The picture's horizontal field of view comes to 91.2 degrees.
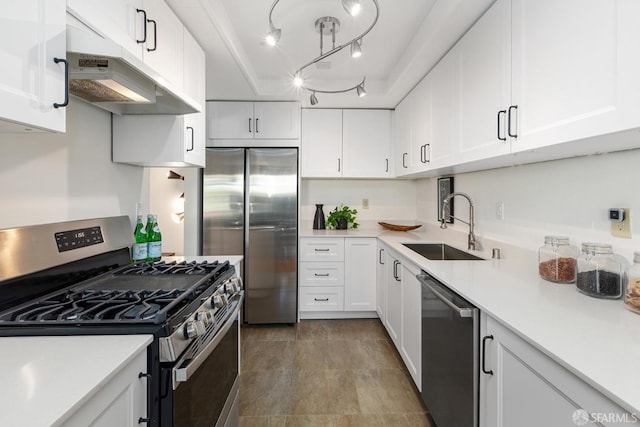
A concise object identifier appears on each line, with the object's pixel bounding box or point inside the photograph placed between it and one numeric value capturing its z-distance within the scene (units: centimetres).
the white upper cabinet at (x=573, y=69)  90
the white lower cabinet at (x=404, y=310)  193
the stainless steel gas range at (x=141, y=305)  91
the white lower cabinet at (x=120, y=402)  67
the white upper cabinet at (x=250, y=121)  318
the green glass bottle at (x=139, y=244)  178
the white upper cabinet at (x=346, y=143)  336
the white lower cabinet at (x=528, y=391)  72
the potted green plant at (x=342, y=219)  358
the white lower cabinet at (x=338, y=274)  321
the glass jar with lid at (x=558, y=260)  142
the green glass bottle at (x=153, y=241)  184
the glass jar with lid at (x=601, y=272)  120
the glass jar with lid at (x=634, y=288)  107
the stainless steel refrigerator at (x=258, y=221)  312
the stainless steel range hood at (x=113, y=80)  96
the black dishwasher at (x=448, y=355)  126
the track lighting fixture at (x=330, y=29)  144
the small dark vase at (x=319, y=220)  357
